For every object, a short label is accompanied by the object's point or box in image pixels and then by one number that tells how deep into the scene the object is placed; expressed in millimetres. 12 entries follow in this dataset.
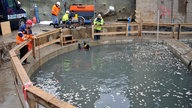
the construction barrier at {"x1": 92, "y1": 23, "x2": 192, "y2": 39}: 8977
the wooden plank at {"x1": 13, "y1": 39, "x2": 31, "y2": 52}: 4690
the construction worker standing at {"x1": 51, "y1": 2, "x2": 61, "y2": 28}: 9235
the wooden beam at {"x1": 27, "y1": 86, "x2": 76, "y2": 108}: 2194
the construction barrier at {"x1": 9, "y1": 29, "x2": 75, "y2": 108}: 2244
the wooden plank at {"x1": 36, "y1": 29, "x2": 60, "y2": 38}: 6493
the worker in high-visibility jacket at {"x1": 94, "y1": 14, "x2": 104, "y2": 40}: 8744
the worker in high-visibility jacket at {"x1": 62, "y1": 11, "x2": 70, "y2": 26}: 9254
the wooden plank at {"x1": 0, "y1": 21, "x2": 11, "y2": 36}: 8425
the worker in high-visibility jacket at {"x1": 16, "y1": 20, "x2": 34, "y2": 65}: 5659
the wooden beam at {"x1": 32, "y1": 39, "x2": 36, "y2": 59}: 5857
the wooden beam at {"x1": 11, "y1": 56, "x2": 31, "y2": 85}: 2843
